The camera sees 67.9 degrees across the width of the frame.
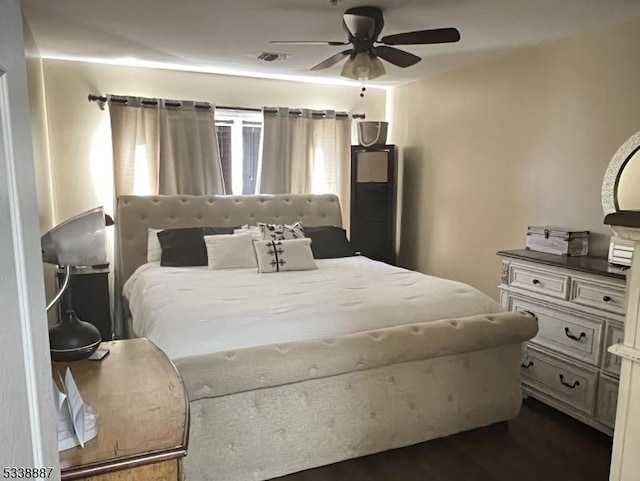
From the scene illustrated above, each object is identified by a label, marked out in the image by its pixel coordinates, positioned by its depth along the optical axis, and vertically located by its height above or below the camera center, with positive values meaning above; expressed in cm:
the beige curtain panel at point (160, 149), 413 +23
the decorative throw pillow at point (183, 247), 376 -57
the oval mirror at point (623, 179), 280 -1
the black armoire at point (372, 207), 478 -31
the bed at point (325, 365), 211 -89
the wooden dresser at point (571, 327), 260 -87
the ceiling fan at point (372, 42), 255 +74
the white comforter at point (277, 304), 225 -70
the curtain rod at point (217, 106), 404 +64
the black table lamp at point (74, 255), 128 -22
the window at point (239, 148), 466 +28
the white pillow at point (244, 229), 410 -46
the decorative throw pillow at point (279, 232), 395 -47
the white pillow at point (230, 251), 365 -59
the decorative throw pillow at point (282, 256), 353 -60
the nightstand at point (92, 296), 366 -93
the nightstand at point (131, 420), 97 -56
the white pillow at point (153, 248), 399 -60
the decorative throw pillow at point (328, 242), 418 -59
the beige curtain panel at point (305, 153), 473 +23
